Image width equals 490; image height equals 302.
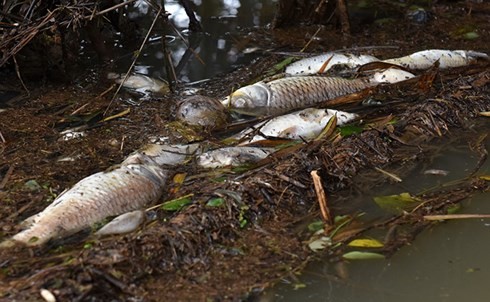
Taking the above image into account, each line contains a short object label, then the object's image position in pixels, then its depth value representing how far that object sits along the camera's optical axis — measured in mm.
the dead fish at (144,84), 5312
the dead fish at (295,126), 4469
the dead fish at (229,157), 4074
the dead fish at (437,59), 5480
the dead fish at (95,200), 3330
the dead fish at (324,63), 5543
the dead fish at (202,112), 4633
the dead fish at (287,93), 4848
